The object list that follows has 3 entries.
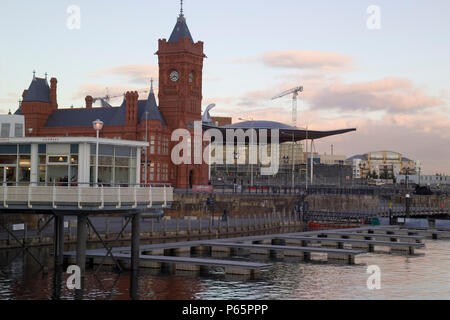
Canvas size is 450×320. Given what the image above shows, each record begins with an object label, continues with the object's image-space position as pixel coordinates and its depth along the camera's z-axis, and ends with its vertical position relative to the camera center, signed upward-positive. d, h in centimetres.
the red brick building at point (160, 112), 10969 +1371
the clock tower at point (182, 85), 11500 +1886
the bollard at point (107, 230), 6288 -408
